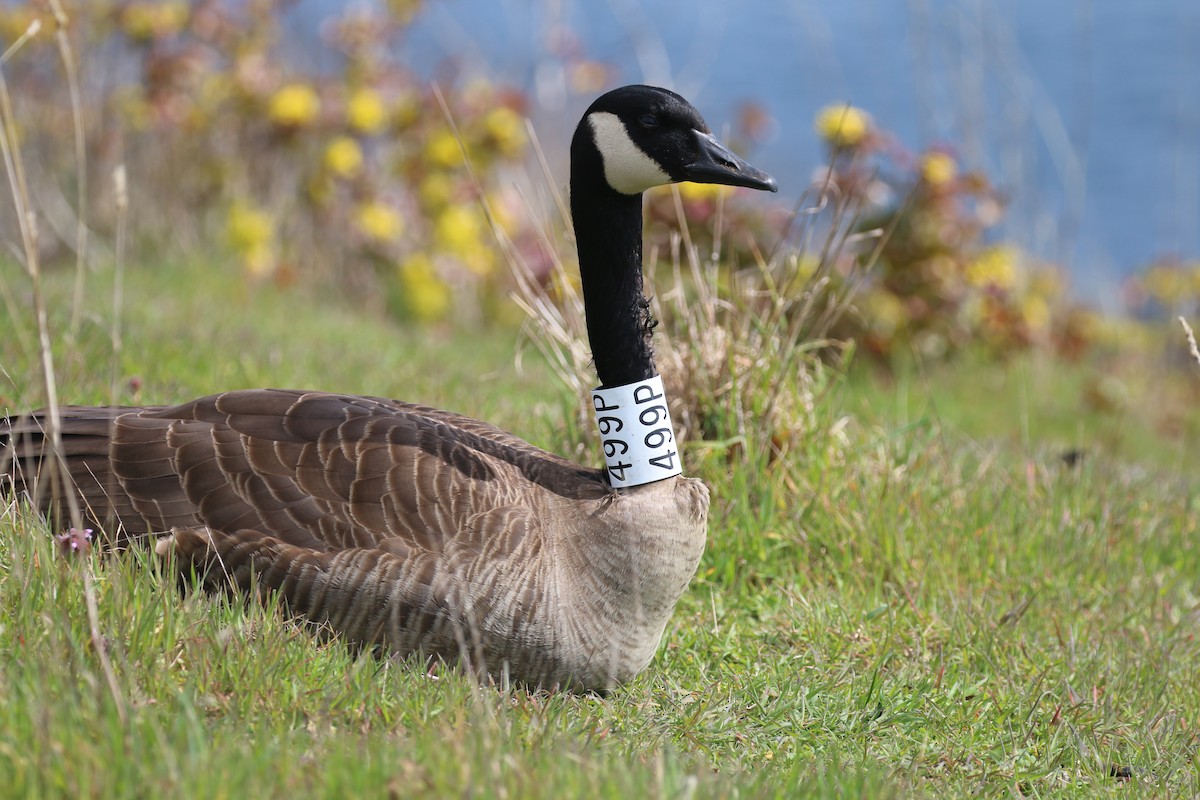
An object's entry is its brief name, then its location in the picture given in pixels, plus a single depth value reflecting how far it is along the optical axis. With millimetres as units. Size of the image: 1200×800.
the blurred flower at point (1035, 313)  19892
